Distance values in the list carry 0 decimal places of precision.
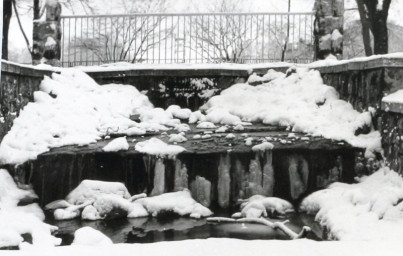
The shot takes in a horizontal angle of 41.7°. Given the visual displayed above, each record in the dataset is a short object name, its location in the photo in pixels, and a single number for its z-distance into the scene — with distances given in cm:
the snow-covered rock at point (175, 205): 595
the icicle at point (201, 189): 637
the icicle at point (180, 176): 639
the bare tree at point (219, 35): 1107
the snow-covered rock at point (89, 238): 398
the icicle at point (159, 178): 640
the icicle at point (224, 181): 635
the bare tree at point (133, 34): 1123
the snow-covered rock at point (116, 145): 649
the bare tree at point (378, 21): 1462
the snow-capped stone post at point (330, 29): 1006
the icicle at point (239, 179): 639
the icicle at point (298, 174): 644
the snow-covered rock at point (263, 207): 587
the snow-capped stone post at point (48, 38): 1057
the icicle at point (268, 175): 644
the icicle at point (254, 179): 642
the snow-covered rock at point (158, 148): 646
